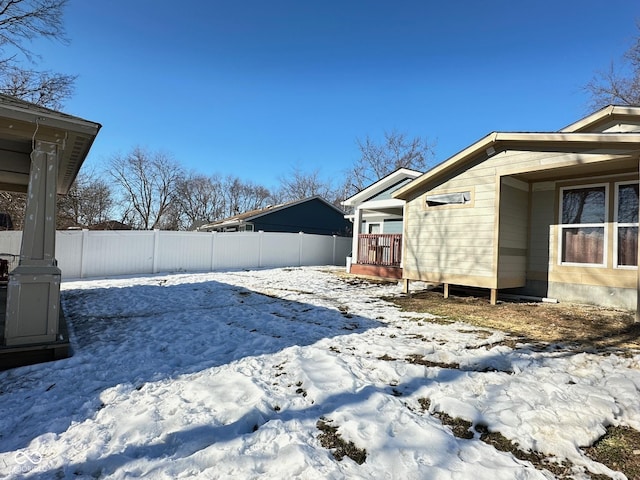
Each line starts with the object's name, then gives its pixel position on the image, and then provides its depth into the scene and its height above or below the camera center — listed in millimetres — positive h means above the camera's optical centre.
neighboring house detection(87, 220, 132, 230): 23797 +681
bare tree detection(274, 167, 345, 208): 38656 +6007
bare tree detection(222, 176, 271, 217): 43000 +5582
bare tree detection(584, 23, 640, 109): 16344 +8482
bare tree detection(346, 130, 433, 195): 30416 +7814
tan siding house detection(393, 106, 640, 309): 6355 +788
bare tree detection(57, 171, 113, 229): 18438 +1872
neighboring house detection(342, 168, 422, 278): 12812 +800
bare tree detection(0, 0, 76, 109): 12938 +8027
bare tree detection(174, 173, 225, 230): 37897 +4275
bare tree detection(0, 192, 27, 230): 15078 +1149
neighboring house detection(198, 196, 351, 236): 21141 +1443
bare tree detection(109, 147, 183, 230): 33469 +3848
